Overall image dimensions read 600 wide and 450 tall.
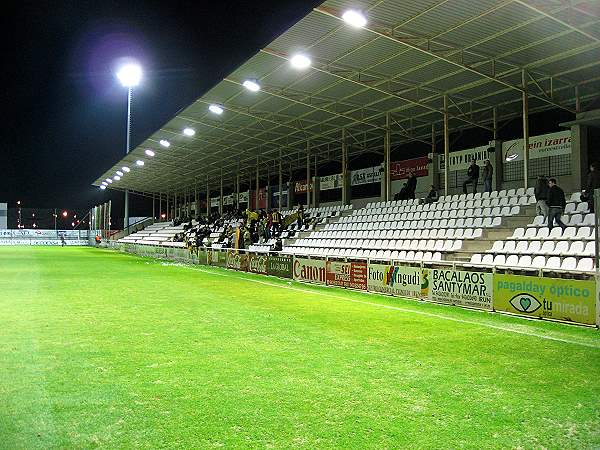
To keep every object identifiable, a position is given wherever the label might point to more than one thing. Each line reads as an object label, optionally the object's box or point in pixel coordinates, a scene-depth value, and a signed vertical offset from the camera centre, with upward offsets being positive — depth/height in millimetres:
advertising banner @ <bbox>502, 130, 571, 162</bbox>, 22016 +4177
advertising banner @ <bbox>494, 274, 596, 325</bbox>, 9484 -1125
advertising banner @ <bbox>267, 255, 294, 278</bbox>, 19766 -1006
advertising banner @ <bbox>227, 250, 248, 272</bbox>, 23547 -966
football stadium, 4625 -1249
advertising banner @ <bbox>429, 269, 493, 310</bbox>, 11562 -1126
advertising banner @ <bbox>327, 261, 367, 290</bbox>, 15656 -1072
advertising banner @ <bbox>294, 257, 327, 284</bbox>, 17641 -1060
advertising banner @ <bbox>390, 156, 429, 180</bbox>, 29266 +4266
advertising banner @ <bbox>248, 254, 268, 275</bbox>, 21795 -1000
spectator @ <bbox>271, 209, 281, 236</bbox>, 30666 +1059
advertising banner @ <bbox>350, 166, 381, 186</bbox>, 33125 +4247
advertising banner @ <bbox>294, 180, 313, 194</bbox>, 40438 +4210
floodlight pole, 57741 +14515
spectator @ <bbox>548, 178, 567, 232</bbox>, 15008 +1079
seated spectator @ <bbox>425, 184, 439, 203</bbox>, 23703 +2014
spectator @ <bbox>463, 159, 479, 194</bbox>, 22688 +2904
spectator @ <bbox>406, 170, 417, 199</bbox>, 26594 +2774
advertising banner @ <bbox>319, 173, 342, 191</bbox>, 36438 +4192
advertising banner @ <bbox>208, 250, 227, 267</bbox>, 25939 -924
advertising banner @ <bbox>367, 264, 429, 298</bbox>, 13414 -1102
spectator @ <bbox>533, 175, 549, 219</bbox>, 15578 +1395
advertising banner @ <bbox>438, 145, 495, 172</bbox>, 25744 +4247
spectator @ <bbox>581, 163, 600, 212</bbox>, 16062 +1809
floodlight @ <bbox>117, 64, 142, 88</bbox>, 54000 +17533
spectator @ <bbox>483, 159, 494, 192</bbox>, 22188 +2728
